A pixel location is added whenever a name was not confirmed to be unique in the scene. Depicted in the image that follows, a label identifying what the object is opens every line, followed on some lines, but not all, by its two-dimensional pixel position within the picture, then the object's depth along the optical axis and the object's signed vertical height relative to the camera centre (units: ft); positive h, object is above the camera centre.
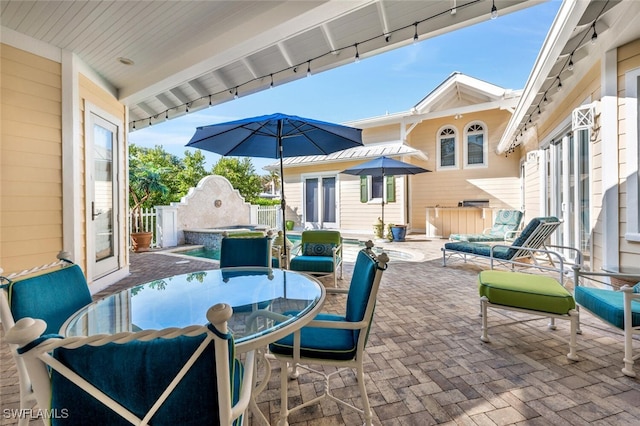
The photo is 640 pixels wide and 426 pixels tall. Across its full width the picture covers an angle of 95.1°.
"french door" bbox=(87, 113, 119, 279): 13.56 +0.88
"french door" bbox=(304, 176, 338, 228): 35.45 +1.22
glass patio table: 4.64 -1.83
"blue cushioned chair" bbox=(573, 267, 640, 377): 6.72 -2.42
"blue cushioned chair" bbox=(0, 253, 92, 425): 4.05 -1.38
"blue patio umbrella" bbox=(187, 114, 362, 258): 10.49 +3.08
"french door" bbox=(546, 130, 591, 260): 13.81 +1.23
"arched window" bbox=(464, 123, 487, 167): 30.66 +6.97
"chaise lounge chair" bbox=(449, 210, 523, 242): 20.27 -1.39
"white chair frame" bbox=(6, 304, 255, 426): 2.26 -1.14
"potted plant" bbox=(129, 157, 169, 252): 26.93 +2.52
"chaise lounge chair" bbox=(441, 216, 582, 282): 13.24 -1.93
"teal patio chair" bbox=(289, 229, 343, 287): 13.80 -2.23
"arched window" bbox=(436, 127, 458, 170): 31.89 +6.90
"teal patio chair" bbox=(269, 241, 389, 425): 5.09 -2.42
